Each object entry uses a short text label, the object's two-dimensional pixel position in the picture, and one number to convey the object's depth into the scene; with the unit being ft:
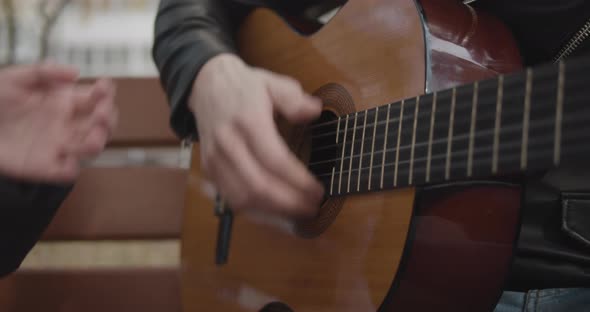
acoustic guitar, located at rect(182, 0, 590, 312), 1.24
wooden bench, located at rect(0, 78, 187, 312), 3.38
